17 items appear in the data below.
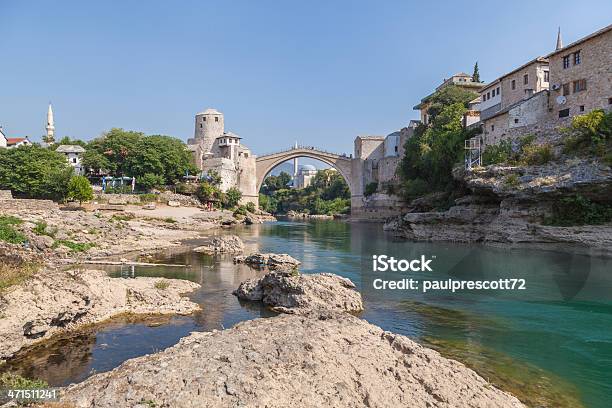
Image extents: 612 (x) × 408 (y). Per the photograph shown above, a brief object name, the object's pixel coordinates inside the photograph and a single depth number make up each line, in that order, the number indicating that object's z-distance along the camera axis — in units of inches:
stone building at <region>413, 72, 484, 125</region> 2635.3
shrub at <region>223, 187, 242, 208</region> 2787.9
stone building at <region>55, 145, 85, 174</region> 2536.9
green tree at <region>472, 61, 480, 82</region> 3014.3
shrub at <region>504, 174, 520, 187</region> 1189.1
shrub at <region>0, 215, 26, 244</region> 802.8
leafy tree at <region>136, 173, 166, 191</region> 2349.9
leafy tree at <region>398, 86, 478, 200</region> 1722.4
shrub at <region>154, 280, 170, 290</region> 591.0
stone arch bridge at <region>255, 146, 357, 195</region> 3341.5
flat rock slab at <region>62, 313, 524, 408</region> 235.8
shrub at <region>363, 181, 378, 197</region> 3149.6
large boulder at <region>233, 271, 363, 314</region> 512.7
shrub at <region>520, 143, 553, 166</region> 1195.7
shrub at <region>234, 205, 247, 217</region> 2620.6
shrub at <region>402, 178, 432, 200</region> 1968.3
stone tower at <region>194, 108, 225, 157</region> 3253.0
